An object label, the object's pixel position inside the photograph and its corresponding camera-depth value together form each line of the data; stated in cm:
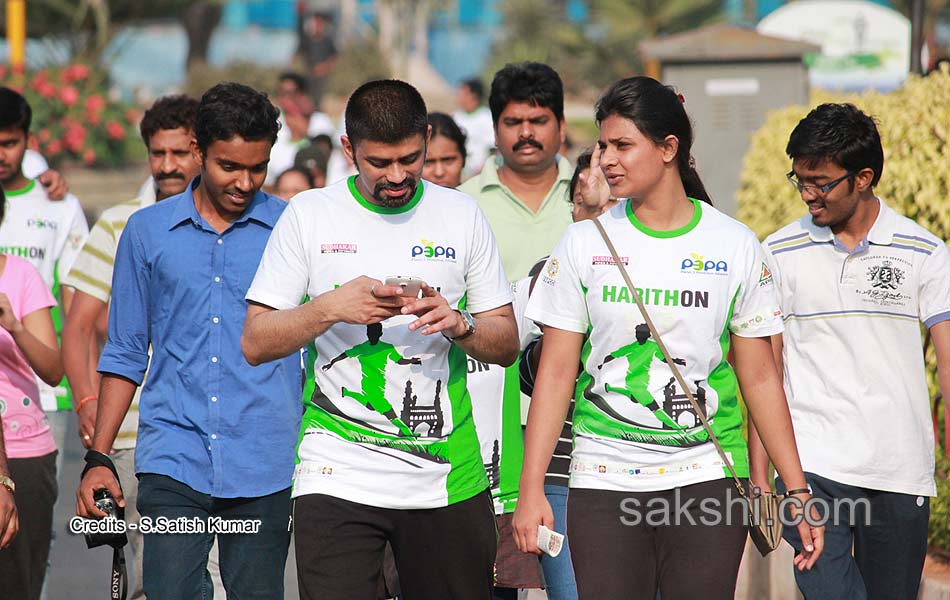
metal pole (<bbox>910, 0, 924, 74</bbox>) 2402
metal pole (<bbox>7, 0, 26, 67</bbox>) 3956
